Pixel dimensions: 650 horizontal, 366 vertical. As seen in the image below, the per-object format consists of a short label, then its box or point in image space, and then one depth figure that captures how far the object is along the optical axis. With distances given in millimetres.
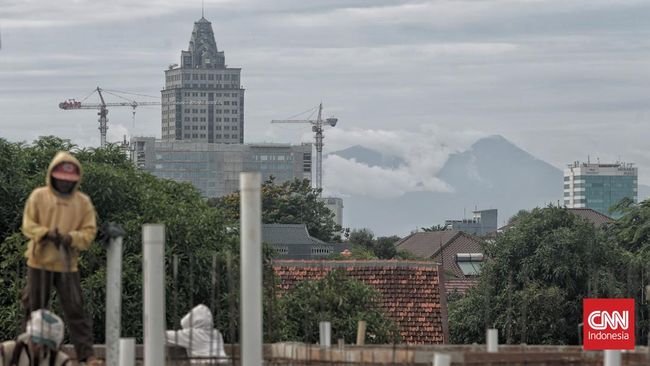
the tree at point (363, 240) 182475
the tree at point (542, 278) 64812
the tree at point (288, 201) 177125
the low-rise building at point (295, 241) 178750
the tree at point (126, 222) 42062
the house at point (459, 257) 124312
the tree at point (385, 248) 164750
